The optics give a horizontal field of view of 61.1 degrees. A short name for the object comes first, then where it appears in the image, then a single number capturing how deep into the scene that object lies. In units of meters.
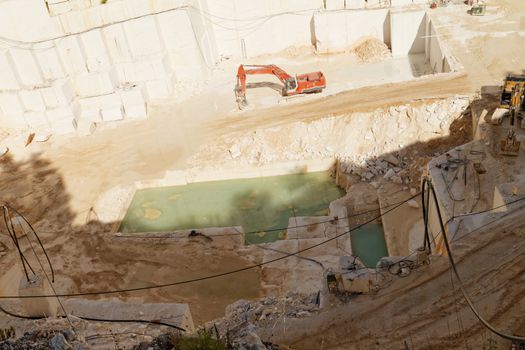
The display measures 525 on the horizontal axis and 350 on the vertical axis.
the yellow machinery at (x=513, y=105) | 14.58
